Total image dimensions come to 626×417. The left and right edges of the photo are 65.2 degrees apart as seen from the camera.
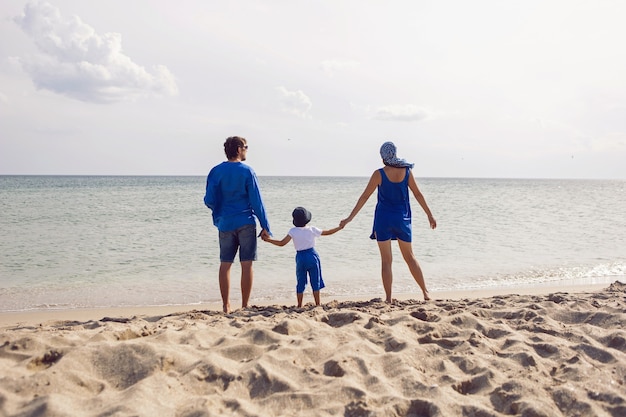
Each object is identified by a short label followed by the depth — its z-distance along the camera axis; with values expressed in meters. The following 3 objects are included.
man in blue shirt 5.24
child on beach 5.53
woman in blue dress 5.52
